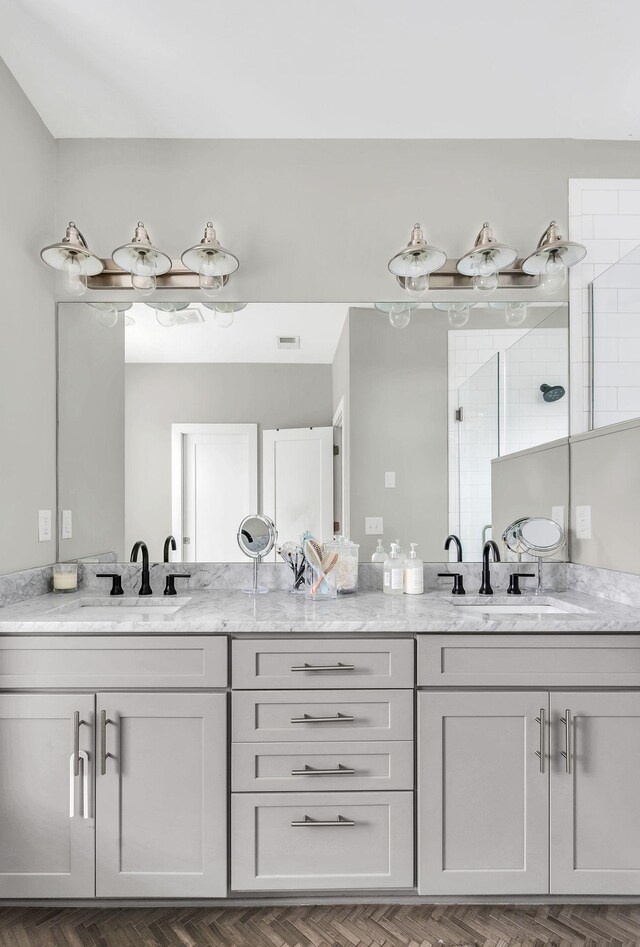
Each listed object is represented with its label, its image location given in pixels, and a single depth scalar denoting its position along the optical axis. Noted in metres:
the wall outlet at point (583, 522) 2.22
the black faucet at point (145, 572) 2.18
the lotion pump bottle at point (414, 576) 2.19
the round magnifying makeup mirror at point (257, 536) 2.27
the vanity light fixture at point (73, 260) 2.10
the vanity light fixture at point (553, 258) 2.18
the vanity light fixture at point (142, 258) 2.16
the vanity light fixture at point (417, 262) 2.15
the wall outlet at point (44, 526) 2.20
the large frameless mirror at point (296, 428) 2.34
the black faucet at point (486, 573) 2.18
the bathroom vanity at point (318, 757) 1.69
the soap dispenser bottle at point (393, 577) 2.19
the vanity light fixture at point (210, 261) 2.21
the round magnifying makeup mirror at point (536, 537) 2.26
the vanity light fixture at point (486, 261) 2.17
